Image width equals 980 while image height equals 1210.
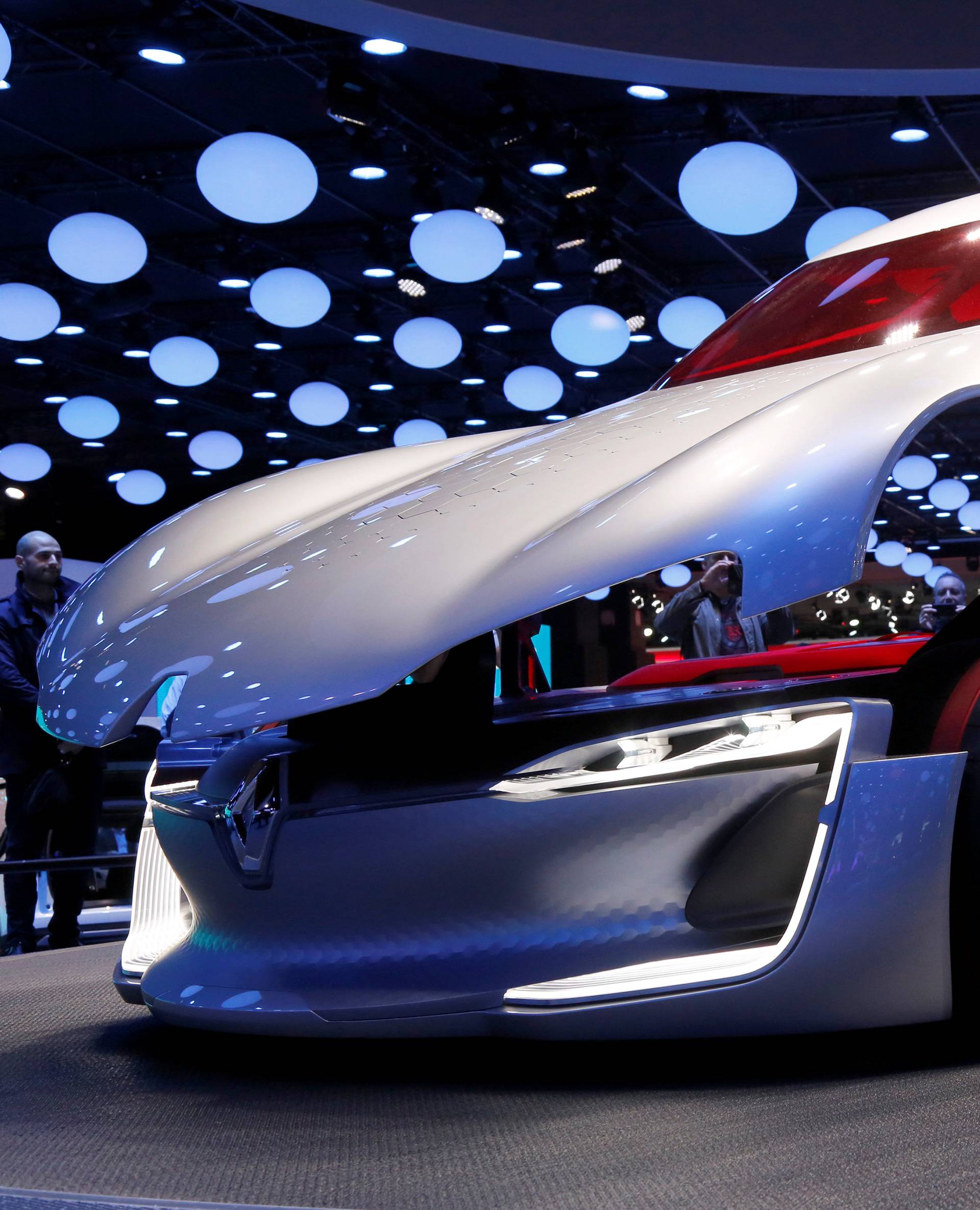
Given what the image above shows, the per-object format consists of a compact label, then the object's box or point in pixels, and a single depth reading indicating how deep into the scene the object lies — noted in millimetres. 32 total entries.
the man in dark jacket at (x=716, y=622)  4805
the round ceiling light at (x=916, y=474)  7973
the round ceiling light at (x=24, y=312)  6715
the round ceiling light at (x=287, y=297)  6879
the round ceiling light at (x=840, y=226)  5871
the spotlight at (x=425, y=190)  8266
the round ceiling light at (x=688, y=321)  7258
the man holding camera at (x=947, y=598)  5426
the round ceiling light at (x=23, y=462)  9875
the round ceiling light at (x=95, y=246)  5992
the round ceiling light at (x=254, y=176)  4820
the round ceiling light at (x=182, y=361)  8375
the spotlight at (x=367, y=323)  11891
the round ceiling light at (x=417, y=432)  10469
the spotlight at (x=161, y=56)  6051
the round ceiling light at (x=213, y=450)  10391
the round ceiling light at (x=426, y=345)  7461
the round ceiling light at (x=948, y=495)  9445
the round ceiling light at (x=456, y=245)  5762
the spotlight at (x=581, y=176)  7836
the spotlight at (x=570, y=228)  8672
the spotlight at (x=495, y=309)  10961
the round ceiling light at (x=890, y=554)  13594
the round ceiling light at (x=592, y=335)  6926
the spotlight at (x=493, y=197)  8297
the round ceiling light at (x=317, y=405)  9141
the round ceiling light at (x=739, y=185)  4793
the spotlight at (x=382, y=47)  5816
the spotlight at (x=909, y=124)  7066
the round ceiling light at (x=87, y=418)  8859
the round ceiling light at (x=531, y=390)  8555
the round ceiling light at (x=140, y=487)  11453
